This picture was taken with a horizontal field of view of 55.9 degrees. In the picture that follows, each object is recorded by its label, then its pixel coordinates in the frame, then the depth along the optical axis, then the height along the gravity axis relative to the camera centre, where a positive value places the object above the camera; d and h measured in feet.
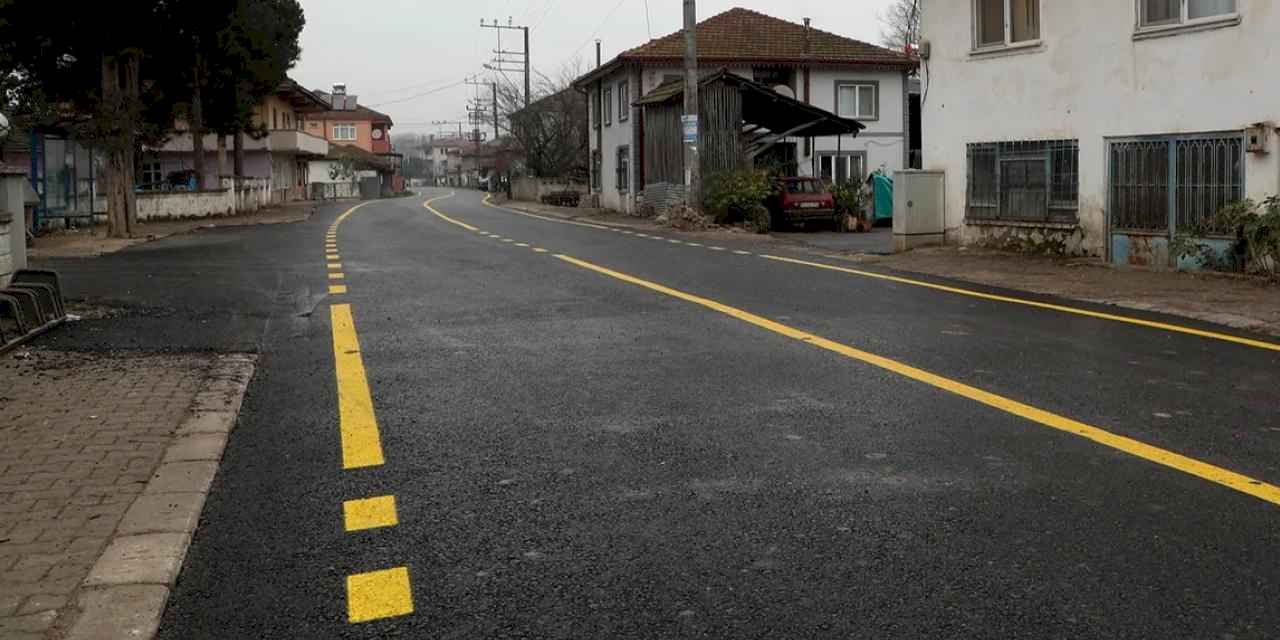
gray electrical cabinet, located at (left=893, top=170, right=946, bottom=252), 62.18 +0.67
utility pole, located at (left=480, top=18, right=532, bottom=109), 238.48 +36.24
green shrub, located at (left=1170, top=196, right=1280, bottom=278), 43.60 -0.80
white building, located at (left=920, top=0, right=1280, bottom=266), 46.60 +4.48
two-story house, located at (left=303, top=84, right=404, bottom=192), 401.70 +36.34
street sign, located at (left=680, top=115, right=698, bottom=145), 95.25 +7.74
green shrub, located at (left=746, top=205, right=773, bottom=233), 92.68 +0.44
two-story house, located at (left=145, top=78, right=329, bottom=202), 205.87 +14.67
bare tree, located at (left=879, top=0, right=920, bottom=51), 261.44 +43.08
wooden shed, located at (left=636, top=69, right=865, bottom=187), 105.40 +9.26
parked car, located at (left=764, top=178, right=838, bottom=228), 95.91 +1.63
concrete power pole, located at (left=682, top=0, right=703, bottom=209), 95.55 +8.34
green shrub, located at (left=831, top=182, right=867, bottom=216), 98.89 +2.00
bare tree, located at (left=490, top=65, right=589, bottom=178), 235.81 +18.90
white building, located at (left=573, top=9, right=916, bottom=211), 139.03 +17.02
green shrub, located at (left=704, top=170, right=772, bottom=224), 94.27 +2.39
